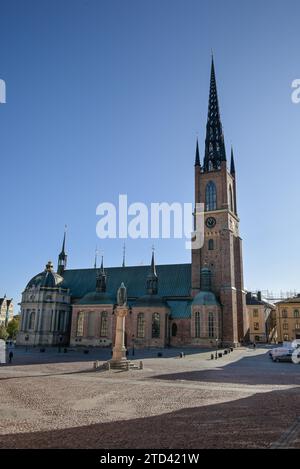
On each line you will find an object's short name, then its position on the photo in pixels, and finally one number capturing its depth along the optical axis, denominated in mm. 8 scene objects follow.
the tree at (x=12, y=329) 101312
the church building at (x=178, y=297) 57562
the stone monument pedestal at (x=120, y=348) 26766
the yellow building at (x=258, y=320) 87500
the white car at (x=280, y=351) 36281
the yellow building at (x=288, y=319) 81750
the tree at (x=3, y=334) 90919
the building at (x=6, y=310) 111438
